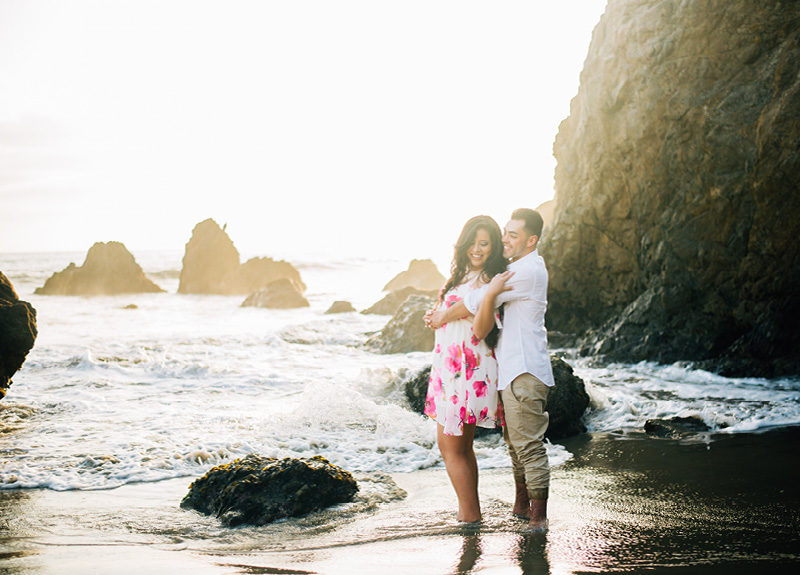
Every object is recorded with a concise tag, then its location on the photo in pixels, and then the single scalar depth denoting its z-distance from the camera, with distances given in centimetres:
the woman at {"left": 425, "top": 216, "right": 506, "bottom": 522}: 387
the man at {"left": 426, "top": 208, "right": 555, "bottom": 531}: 371
